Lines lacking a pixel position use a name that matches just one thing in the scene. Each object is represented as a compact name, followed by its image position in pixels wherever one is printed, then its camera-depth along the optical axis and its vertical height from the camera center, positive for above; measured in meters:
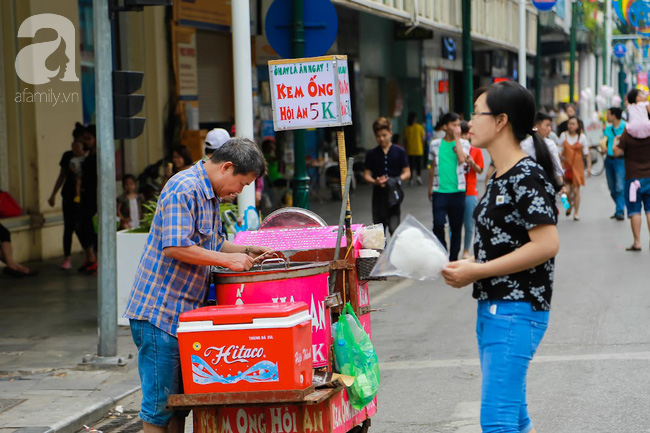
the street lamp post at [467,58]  20.03 +1.14
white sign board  6.57 +0.18
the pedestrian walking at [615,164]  16.69 -0.82
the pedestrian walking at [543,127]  12.82 -0.19
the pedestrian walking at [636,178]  13.86 -0.85
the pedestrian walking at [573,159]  18.39 -0.79
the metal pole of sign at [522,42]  25.81 +1.75
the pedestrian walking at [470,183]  12.84 -0.82
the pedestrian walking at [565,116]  19.69 -0.07
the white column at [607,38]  48.28 +3.46
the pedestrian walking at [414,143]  29.23 -0.67
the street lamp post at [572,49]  37.25 +2.32
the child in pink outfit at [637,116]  14.02 -0.06
